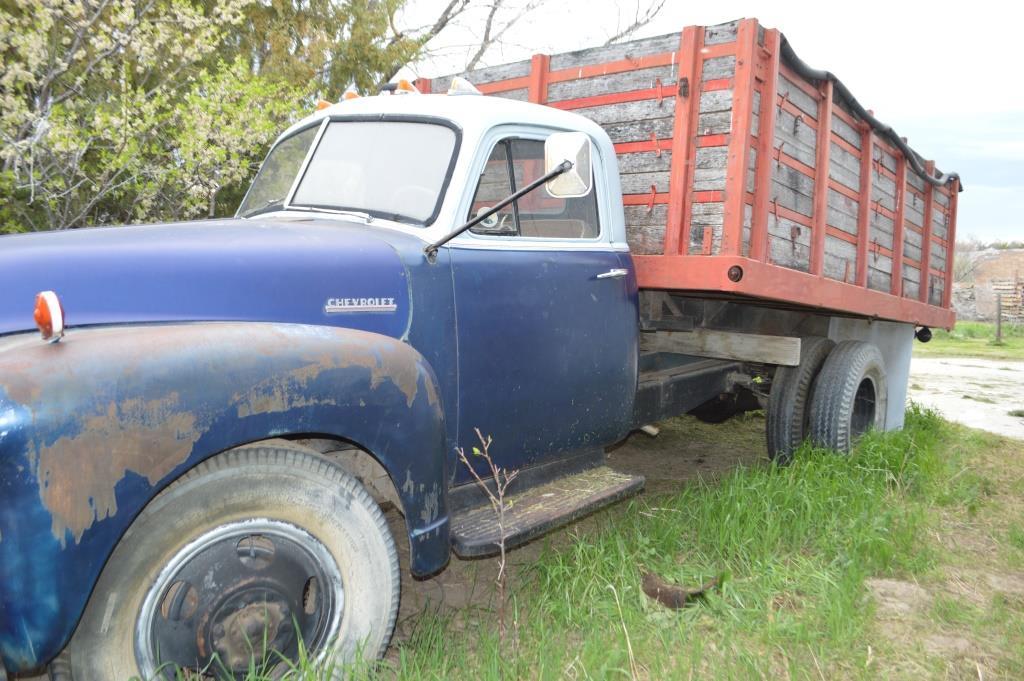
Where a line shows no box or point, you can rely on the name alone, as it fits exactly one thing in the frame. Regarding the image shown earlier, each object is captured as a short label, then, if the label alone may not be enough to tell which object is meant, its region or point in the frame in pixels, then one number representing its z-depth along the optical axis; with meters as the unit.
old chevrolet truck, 1.96
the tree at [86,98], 6.67
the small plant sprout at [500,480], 2.56
